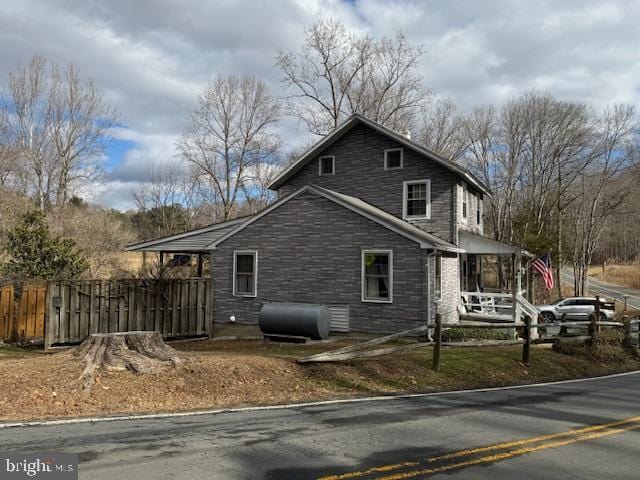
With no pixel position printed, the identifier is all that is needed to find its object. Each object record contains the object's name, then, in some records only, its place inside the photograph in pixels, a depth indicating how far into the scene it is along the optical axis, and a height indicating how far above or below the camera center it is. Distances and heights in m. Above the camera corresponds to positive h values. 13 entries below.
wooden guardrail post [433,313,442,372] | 12.83 -1.70
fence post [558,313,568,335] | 28.44 -2.17
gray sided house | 18.08 +1.23
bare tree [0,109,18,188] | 30.12 +6.11
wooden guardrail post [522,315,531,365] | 14.68 -1.79
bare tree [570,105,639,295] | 44.72 +7.42
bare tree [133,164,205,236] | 51.34 +5.44
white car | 28.70 -1.75
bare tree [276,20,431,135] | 40.50 +13.48
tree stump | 10.06 -1.60
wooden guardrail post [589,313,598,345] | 16.80 -1.59
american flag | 25.23 +0.41
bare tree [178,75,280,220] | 44.22 +9.46
